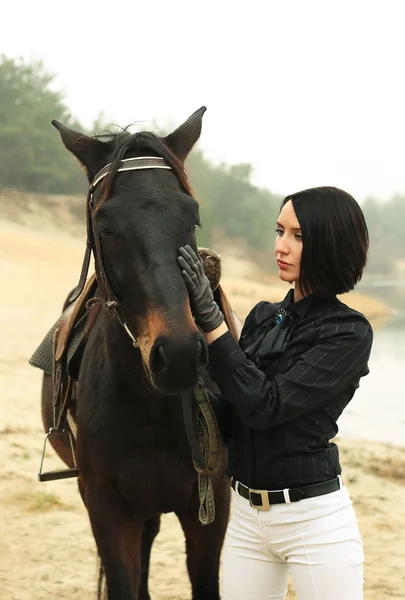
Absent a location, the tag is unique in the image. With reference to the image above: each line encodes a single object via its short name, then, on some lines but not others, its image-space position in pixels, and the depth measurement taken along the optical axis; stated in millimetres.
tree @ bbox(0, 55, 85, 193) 50202
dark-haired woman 4222
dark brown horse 4223
